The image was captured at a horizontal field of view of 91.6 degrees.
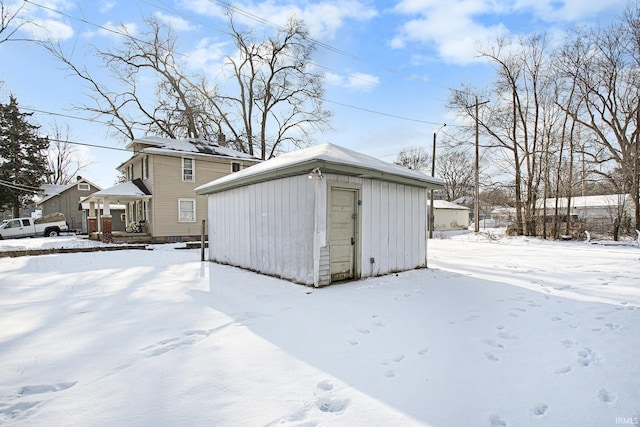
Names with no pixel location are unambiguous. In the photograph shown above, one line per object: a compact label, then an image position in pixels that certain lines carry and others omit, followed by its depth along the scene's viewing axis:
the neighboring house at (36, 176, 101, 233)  28.30
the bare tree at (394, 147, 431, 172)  42.81
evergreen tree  25.02
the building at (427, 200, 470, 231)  29.44
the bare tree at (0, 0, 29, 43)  12.95
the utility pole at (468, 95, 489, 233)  18.74
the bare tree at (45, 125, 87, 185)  36.09
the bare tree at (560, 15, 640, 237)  16.20
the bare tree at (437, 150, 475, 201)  43.19
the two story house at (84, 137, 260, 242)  16.41
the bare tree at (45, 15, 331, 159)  23.78
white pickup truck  19.59
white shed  5.89
